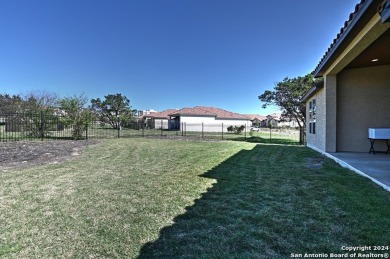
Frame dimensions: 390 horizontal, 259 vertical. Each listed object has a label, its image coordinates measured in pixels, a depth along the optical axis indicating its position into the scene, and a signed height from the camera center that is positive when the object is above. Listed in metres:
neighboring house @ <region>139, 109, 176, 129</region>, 38.97 +1.50
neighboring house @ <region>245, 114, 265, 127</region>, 56.07 +2.25
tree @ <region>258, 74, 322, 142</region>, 17.08 +2.65
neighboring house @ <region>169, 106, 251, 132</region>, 34.69 +1.65
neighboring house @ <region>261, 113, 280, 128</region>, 58.27 +1.38
